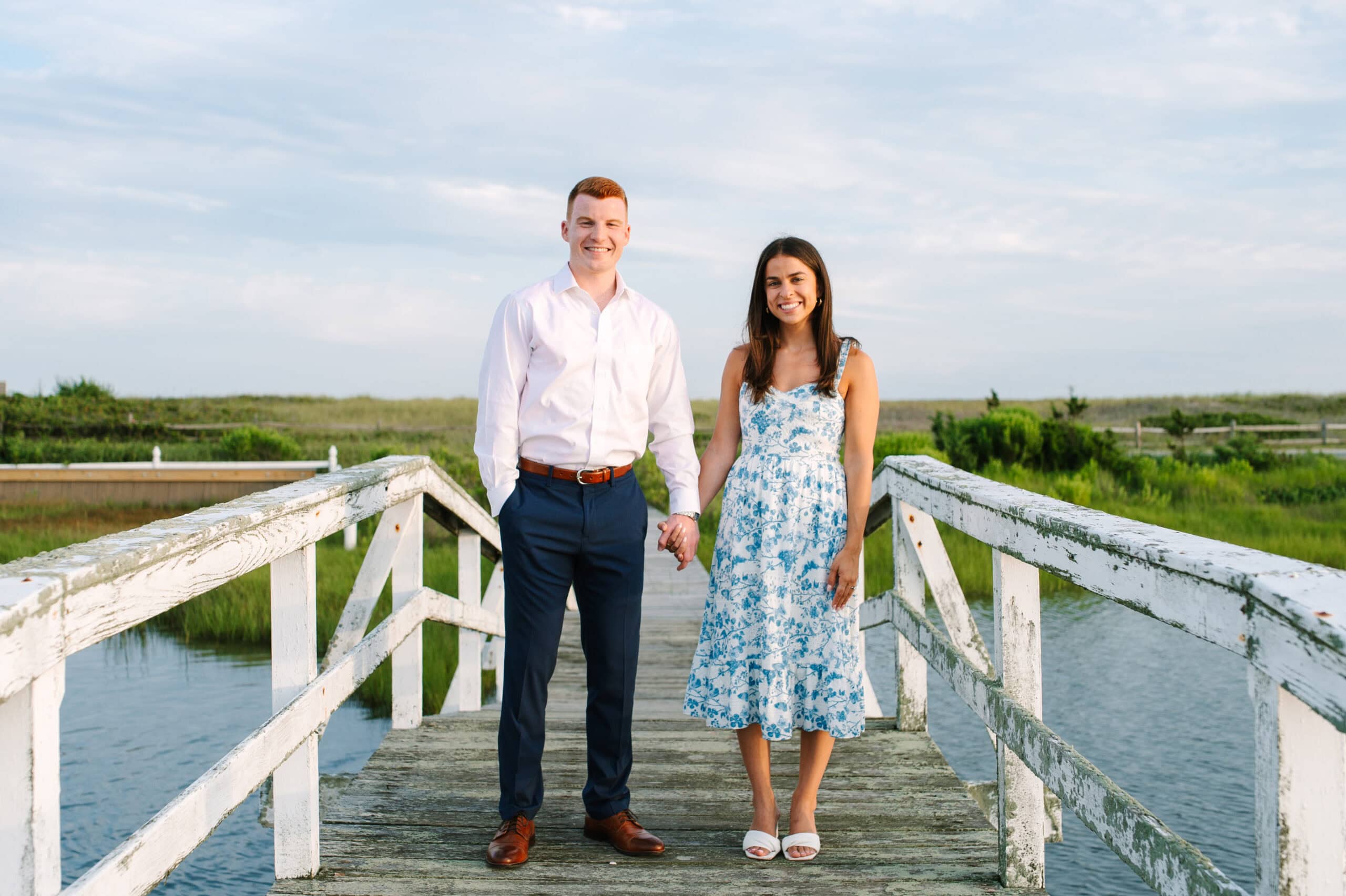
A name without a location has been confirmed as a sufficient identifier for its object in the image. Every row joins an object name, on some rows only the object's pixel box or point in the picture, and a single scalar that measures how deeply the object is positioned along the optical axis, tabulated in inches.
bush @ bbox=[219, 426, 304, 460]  869.8
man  106.6
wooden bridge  51.1
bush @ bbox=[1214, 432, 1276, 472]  791.1
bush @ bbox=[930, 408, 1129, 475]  678.5
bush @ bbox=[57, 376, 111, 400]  1390.3
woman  108.0
